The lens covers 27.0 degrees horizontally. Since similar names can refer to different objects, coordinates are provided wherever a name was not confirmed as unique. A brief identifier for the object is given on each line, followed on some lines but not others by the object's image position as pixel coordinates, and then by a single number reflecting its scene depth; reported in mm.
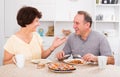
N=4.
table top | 1812
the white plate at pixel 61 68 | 1840
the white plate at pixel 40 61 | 2196
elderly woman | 2424
